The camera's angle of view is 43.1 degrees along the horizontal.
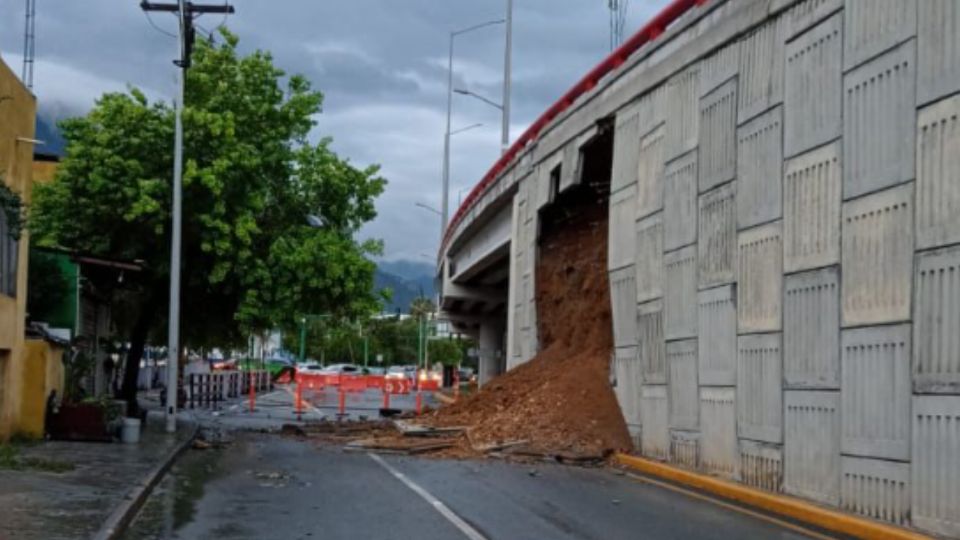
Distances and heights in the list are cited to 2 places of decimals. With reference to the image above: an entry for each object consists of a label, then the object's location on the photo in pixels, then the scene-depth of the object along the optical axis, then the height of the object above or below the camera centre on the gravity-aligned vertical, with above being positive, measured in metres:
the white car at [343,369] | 87.29 -1.40
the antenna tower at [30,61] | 25.31 +5.89
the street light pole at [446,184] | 62.72 +8.84
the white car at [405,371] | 93.64 -1.66
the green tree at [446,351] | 138.96 +0.14
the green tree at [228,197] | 28.05 +3.56
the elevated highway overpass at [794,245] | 12.09 +1.46
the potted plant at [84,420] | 22.05 -1.37
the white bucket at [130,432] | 22.52 -1.60
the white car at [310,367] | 92.69 -1.42
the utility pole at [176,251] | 25.66 +2.03
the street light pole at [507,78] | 46.22 +10.59
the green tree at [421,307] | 130.77 +5.05
